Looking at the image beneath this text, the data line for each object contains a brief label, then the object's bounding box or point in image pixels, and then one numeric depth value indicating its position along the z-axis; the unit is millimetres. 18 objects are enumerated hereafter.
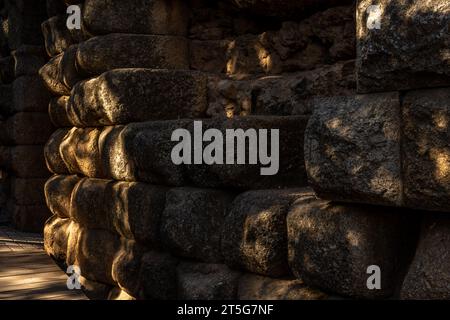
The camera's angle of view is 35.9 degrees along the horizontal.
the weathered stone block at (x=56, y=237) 5828
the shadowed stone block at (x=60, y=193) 5749
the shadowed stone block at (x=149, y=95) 4473
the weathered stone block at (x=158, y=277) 3764
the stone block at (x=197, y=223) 3488
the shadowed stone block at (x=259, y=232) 2967
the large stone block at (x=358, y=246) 2494
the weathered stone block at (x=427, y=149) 2174
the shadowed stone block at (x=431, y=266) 2221
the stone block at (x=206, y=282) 3279
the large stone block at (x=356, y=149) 2344
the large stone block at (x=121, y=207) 3977
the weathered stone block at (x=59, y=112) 6078
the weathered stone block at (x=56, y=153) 6043
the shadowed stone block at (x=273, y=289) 2793
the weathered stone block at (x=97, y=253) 4715
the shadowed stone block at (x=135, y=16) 4812
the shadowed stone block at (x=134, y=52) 4781
